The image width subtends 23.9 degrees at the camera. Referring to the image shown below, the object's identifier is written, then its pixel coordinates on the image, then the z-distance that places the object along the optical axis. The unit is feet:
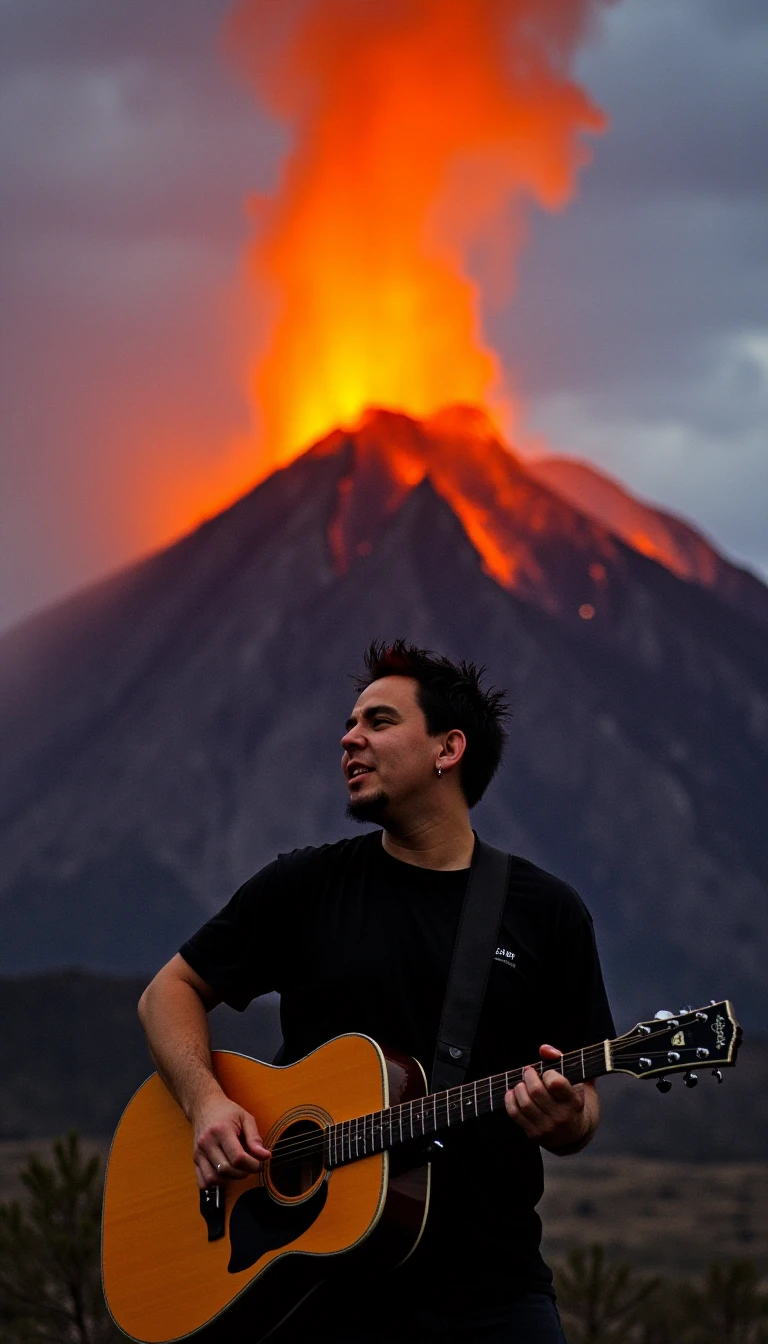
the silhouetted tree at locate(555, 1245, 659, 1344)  45.27
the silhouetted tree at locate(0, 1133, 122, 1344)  36.58
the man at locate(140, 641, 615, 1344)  12.55
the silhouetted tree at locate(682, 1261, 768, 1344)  54.34
